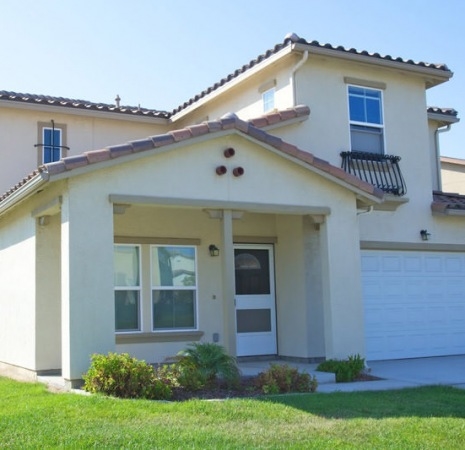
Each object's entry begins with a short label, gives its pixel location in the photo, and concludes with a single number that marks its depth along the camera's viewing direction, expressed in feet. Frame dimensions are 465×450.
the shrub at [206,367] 33.78
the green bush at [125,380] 32.17
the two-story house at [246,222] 36.94
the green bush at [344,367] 38.73
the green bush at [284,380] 34.17
